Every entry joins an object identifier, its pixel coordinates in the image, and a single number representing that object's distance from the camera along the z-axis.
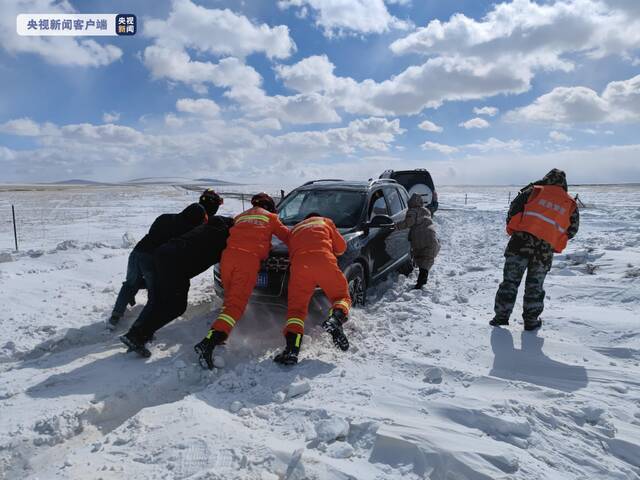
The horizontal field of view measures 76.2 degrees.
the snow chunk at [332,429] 2.64
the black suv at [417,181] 12.49
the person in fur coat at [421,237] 6.44
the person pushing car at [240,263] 3.87
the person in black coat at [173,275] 4.05
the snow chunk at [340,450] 2.48
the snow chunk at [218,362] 3.83
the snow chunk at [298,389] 3.27
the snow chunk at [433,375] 3.49
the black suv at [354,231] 4.57
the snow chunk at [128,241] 9.50
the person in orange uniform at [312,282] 3.98
